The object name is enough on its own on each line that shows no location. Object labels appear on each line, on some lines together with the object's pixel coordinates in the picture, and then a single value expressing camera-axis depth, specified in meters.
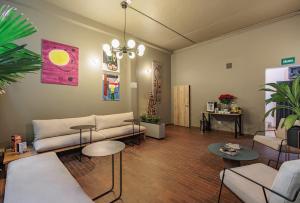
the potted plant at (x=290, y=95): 1.82
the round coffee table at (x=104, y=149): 1.74
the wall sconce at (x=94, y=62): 4.38
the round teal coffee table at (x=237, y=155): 2.14
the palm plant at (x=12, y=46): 0.80
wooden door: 6.60
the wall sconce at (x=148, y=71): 6.06
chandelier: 3.22
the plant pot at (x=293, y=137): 2.59
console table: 4.97
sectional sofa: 1.27
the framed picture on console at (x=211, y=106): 5.64
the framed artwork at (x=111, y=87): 4.66
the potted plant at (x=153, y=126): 4.62
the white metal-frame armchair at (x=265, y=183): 1.11
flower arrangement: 5.25
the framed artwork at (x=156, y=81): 6.33
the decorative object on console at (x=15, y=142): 2.79
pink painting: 3.58
